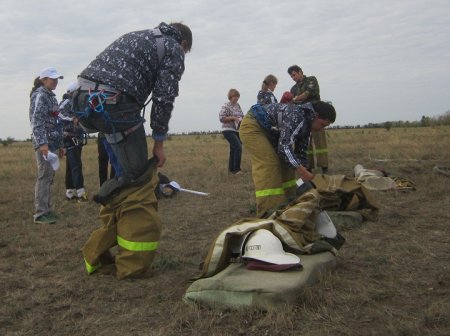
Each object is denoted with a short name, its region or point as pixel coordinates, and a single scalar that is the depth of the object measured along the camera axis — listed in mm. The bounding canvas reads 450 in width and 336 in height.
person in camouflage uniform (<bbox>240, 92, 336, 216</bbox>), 5051
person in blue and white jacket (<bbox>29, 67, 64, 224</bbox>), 5879
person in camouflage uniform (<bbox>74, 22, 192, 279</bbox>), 3711
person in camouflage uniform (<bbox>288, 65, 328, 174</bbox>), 8375
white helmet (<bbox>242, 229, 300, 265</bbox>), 3199
